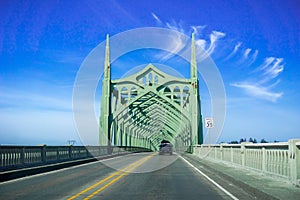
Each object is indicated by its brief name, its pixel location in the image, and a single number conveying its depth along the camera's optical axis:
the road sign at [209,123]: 27.27
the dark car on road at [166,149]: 50.66
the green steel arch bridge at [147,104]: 54.75
